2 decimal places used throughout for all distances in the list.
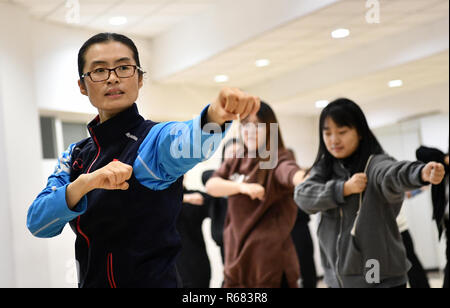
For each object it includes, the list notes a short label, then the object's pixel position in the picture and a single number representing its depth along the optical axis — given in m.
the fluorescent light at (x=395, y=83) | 4.71
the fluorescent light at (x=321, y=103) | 5.25
